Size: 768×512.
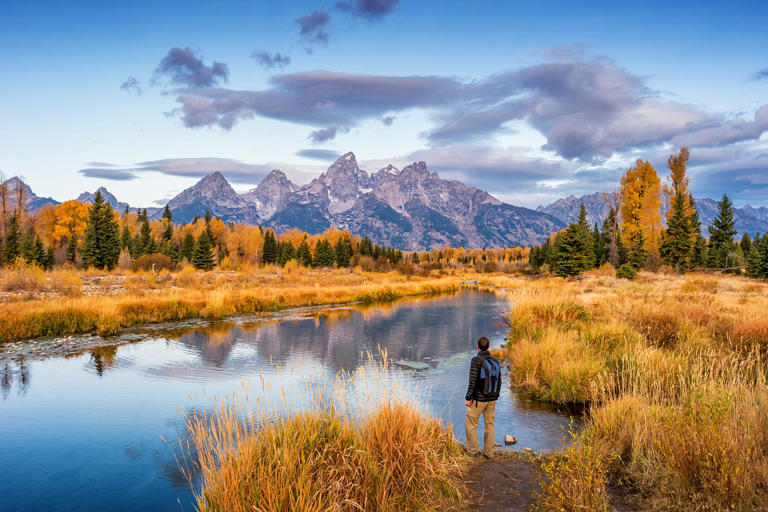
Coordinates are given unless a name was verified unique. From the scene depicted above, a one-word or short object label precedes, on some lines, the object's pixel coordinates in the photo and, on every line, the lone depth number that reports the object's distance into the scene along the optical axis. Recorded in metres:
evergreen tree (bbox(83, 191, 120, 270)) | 52.66
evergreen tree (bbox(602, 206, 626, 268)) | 51.66
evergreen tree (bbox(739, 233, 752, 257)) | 64.76
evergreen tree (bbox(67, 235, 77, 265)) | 66.06
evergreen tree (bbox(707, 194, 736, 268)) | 53.91
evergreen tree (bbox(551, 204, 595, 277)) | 42.80
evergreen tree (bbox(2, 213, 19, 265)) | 52.36
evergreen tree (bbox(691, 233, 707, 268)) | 53.29
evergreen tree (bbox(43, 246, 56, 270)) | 56.56
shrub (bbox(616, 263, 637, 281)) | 36.09
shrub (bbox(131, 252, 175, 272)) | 49.31
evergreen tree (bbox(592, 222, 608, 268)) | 58.63
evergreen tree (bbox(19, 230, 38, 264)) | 53.97
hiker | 7.20
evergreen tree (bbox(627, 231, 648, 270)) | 41.80
